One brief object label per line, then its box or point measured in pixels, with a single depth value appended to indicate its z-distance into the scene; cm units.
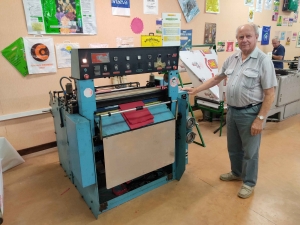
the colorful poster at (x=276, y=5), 521
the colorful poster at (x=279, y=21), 548
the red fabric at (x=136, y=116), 182
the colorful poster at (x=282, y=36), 574
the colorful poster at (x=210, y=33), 413
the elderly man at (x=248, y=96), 179
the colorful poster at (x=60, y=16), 257
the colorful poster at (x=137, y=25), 328
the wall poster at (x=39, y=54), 263
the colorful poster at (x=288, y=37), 593
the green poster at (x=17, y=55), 254
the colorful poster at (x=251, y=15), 471
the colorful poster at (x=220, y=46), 443
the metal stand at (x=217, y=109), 339
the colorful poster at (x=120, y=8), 304
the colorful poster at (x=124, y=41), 322
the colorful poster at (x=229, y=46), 458
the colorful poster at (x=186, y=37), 385
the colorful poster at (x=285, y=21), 565
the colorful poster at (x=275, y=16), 529
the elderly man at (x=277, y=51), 520
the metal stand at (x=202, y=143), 311
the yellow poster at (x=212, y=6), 398
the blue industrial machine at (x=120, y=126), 166
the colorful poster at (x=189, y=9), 370
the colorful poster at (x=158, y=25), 351
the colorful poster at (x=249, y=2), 458
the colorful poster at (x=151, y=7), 332
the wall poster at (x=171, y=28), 360
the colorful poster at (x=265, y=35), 520
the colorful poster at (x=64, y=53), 282
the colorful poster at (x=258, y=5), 483
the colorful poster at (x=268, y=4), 501
